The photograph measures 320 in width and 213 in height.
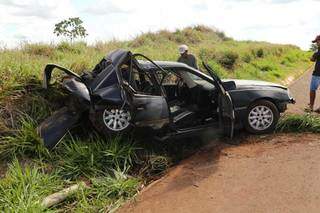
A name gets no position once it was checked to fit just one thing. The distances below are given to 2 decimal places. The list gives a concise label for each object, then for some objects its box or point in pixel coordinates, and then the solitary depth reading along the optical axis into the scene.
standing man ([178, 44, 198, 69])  10.76
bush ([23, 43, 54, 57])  12.08
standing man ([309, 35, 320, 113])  10.28
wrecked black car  7.18
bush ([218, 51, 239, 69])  17.12
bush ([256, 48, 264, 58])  22.47
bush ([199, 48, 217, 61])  16.54
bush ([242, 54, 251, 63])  19.75
